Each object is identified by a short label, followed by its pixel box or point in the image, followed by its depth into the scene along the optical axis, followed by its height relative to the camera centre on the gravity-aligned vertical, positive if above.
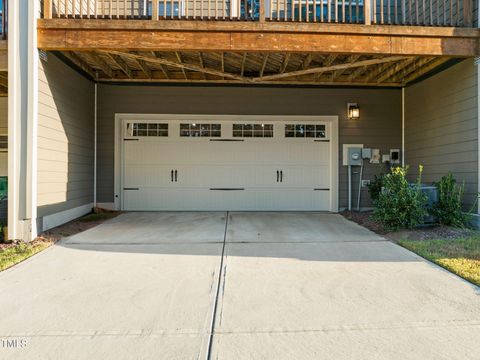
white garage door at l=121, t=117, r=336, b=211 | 7.22 +0.24
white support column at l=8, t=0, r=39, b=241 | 4.38 +0.74
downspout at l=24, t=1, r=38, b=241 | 4.46 +0.62
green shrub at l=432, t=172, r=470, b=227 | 4.96 -0.43
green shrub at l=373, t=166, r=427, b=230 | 4.75 -0.39
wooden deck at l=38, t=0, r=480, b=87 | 4.71 +2.02
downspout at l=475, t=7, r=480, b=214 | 4.89 +0.64
